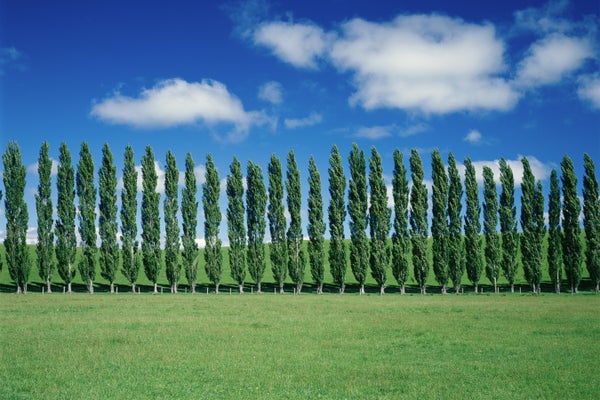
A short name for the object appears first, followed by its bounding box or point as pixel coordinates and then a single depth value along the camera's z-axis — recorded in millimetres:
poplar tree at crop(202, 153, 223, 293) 62469
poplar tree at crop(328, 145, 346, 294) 61938
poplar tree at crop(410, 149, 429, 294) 60750
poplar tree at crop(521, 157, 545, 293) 60750
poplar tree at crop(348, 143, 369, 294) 60969
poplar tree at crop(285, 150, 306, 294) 62344
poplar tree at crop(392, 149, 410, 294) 60906
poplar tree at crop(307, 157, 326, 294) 62094
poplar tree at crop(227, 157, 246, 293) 62531
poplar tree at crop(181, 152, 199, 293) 62375
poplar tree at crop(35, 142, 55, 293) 59938
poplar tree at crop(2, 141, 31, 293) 58781
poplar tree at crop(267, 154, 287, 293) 62531
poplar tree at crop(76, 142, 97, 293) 59875
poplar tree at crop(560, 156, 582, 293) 60062
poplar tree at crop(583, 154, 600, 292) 59469
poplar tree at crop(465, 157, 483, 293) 60969
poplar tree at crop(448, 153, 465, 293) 60375
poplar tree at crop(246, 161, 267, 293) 63219
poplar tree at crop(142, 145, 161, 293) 61281
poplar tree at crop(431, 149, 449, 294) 60250
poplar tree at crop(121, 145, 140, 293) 60688
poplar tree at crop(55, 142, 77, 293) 59969
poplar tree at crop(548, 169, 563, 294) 61156
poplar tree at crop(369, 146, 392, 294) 60656
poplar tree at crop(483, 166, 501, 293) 60969
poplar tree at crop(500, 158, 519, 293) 60688
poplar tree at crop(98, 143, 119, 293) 60250
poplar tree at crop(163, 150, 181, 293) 61844
